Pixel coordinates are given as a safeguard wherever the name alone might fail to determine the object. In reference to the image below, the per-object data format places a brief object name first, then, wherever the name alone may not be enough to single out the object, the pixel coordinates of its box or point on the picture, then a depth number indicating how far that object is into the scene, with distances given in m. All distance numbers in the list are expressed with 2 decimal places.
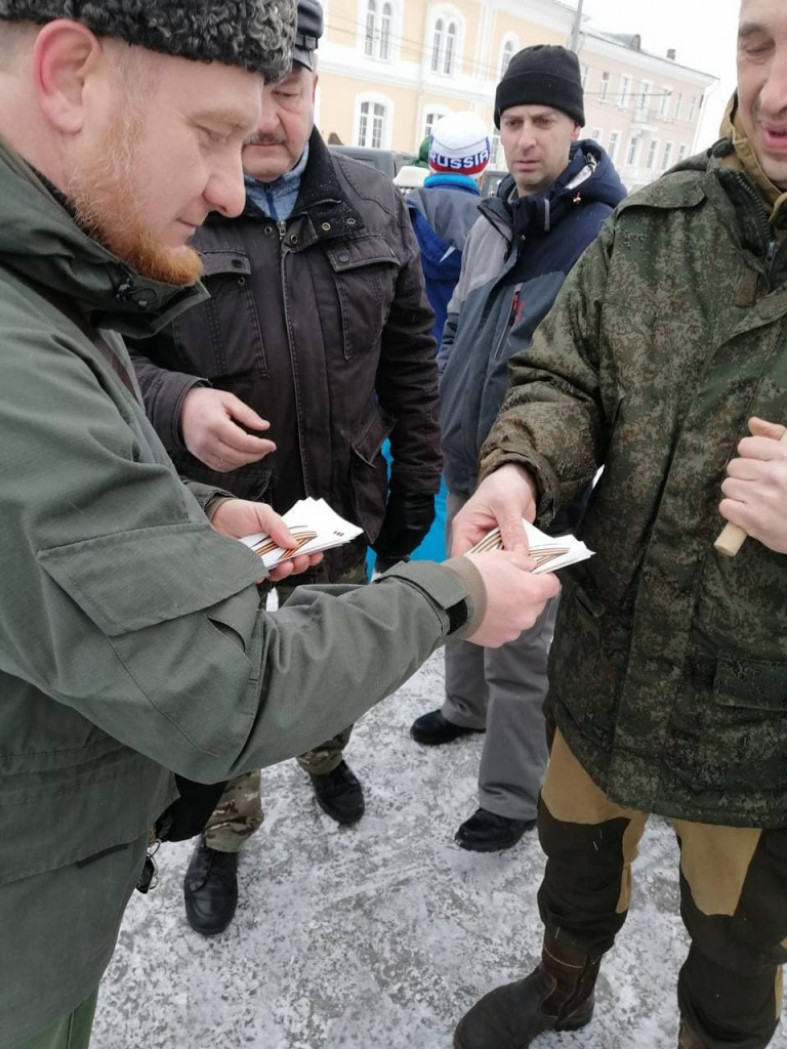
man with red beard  0.81
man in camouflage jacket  1.31
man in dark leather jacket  1.99
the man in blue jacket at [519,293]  2.43
